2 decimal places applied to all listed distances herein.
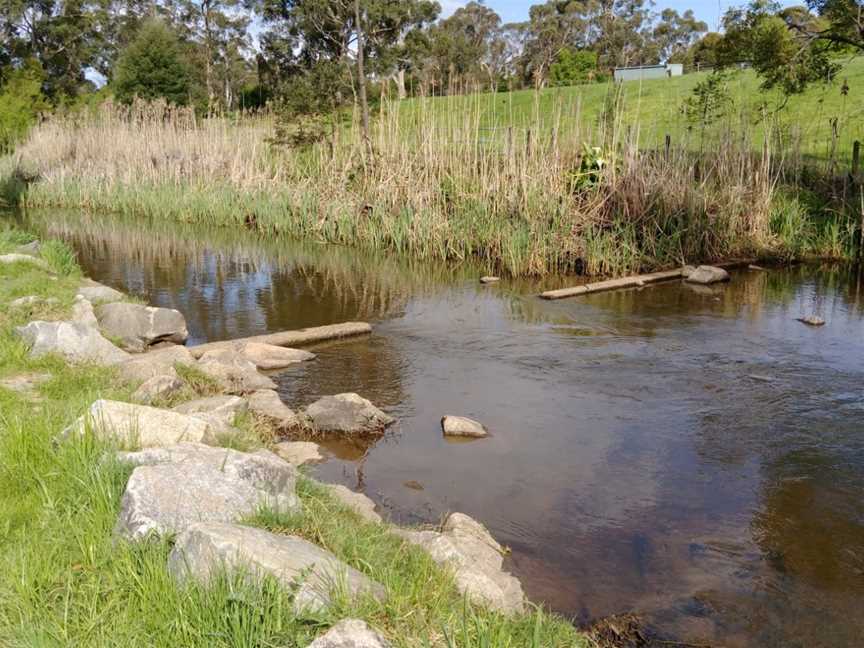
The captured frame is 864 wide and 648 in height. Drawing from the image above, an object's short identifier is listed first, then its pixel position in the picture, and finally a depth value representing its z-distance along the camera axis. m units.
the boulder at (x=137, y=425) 3.85
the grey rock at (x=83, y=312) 7.26
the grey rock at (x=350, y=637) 2.47
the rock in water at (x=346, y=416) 6.26
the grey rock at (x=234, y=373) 6.82
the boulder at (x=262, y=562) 2.77
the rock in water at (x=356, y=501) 4.27
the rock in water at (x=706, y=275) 11.91
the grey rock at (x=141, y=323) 7.95
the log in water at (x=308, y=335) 8.34
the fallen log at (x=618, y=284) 10.91
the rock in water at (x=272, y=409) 6.26
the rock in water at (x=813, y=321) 9.62
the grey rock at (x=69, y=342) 5.91
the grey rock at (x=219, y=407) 5.34
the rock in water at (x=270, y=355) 7.89
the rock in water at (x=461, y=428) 6.25
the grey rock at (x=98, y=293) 8.68
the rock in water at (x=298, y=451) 5.49
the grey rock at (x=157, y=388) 5.30
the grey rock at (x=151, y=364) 5.88
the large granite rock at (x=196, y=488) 3.19
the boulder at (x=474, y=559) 3.55
